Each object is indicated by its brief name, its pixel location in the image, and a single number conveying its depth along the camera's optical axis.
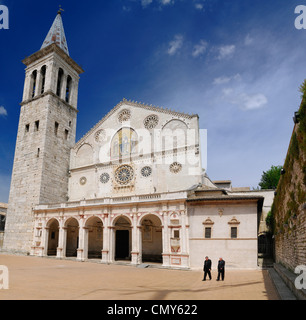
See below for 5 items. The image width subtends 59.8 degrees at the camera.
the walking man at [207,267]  15.85
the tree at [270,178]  46.69
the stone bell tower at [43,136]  33.00
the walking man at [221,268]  15.61
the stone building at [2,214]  47.24
